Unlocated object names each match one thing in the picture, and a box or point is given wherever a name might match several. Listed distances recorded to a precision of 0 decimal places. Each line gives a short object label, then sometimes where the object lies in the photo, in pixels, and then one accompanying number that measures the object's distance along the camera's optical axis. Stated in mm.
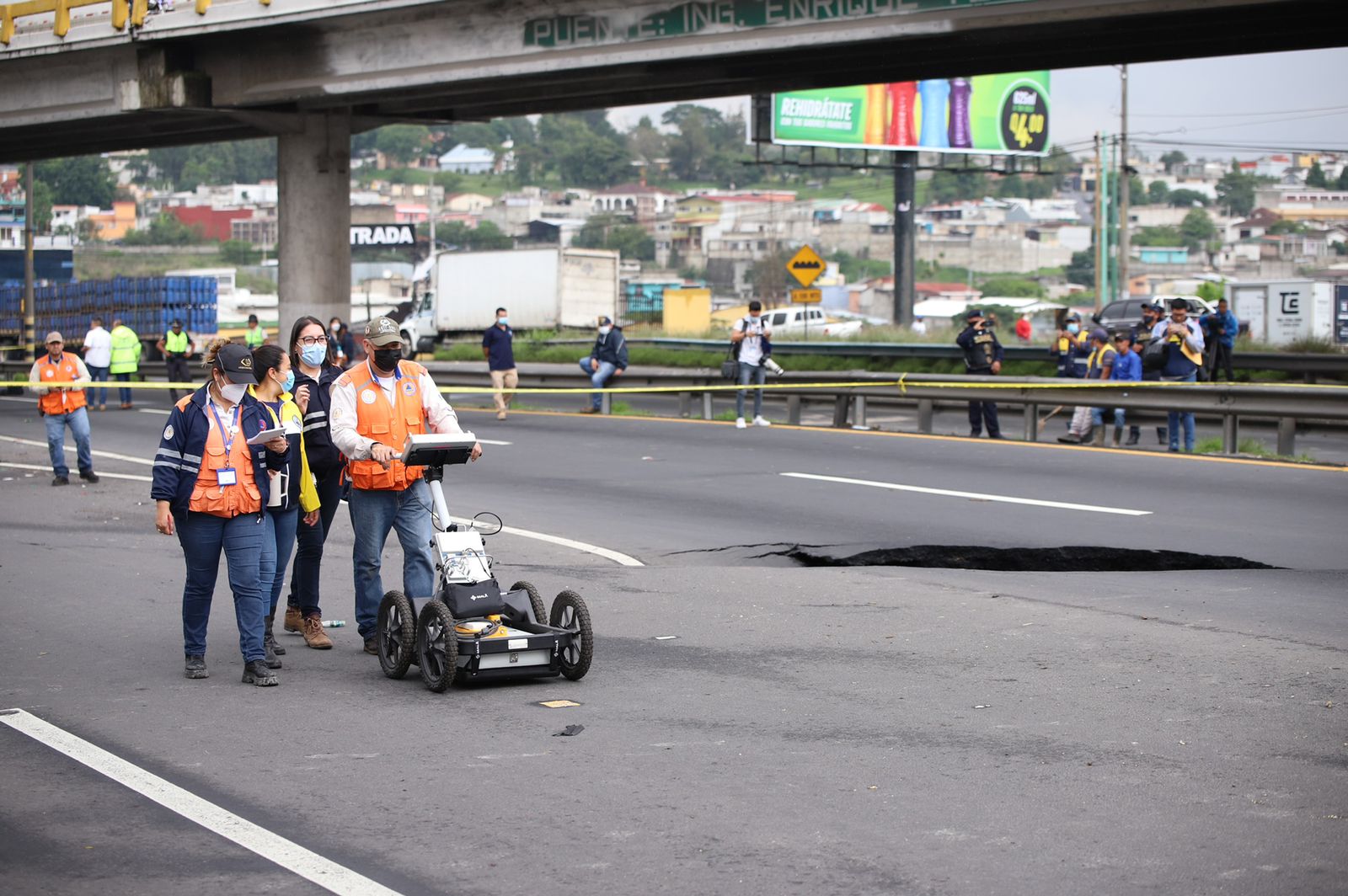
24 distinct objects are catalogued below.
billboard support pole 55781
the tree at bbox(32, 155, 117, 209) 179000
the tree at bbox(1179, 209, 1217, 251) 170500
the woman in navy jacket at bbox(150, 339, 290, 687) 8211
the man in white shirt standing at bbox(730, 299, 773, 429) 23219
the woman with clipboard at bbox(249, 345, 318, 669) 8500
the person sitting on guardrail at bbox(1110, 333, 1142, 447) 20203
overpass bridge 19766
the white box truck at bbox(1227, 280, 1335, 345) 39906
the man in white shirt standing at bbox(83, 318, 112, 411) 29641
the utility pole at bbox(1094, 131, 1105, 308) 60781
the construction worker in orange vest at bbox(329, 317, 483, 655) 8453
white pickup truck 56453
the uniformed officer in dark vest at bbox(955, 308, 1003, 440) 22422
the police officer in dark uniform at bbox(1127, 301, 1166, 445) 21312
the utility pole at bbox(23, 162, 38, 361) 45906
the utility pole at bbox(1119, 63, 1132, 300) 59844
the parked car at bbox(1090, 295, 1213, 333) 39056
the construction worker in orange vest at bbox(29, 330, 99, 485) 17281
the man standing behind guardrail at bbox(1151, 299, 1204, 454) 20328
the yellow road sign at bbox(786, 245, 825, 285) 35500
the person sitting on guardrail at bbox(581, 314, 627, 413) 26188
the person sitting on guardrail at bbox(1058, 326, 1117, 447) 20953
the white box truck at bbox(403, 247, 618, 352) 51312
